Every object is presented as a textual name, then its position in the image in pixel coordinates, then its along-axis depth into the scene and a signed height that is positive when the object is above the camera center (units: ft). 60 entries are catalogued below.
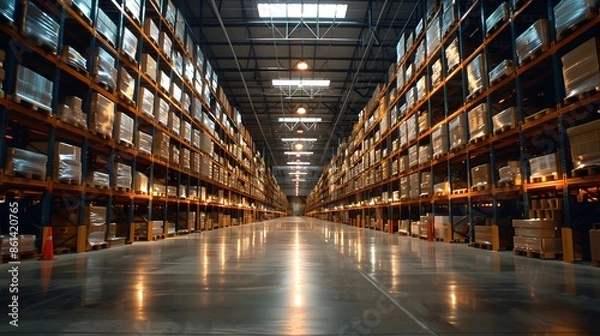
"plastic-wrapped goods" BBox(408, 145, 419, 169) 37.62 +5.40
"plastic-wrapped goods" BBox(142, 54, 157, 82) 29.63 +11.57
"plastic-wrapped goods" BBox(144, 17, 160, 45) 30.09 +14.74
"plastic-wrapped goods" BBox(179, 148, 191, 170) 38.90 +5.21
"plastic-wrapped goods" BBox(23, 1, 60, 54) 17.06 +8.79
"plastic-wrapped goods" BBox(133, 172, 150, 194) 28.37 +1.89
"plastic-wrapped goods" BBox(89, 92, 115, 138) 22.41 +5.81
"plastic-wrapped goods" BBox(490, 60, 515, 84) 22.47 +8.55
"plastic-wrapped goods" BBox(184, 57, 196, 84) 40.37 +15.29
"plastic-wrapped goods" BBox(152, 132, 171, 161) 32.35 +5.48
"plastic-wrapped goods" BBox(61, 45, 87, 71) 20.10 +8.34
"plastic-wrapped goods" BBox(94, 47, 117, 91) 22.77 +8.81
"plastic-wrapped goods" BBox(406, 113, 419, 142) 37.99 +8.54
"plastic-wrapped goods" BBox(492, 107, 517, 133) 22.11 +5.46
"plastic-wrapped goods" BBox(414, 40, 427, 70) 35.89 +15.25
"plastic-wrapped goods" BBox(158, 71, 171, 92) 32.84 +11.56
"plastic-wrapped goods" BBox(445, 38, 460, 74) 29.27 +12.38
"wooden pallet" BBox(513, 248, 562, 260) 18.86 -2.49
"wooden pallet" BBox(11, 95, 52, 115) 16.42 +4.78
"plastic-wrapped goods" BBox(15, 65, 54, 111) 16.76 +5.64
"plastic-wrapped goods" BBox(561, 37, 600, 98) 16.02 +6.33
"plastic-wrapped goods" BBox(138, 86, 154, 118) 29.12 +8.58
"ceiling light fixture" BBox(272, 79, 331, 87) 52.85 +18.07
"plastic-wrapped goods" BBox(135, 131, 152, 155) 28.87 +5.13
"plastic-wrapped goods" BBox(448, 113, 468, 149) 28.04 +5.94
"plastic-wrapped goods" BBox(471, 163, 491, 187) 25.21 +2.25
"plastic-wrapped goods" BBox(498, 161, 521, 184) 22.03 +2.14
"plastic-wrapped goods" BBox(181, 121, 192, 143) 39.25 +8.25
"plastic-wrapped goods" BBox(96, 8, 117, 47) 23.04 +11.66
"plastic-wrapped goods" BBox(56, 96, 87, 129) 19.93 +5.28
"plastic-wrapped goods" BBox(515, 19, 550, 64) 19.34 +9.16
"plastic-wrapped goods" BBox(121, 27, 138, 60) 26.38 +12.02
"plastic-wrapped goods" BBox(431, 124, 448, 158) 31.04 +5.76
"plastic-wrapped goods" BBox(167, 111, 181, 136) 35.58 +8.36
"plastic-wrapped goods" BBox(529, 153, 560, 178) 18.82 +2.26
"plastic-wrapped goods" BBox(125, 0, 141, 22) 26.37 +14.62
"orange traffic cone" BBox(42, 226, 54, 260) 18.02 -1.87
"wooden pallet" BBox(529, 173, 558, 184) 18.78 +1.56
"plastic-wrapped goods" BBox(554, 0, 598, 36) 16.29 +9.04
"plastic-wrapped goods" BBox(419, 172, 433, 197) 34.30 +2.15
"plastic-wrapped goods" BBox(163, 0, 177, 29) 34.30 +18.60
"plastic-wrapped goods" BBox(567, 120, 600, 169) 15.89 +2.83
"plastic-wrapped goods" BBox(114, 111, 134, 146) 25.33 +5.57
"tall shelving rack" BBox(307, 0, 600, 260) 18.38 +6.74
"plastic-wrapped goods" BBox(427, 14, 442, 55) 32.55 +15.64
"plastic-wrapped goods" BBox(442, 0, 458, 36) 29.31 +15.65
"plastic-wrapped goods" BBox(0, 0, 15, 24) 15.60 +8.51
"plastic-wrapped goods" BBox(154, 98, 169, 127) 31.99 +8.56
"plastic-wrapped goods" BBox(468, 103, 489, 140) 25.00 +6.07
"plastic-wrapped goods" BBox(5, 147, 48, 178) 16.53 +2.07
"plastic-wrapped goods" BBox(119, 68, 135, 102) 25.82 +8.83
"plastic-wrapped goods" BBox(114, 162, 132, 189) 25.68 +2.21
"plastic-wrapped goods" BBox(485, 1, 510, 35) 22.85 +12.26
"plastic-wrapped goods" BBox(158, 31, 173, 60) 32.86 +14.92
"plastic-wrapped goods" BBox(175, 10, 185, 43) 37.17 +18.60
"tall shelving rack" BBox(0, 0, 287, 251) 17.84 +6.93
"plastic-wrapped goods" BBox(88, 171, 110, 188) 22.58 +1.76
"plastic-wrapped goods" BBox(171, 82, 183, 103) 36.17 +11.60
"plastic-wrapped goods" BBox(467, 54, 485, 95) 25.66 +9.55
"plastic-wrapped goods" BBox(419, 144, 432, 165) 34.32 +5.12
